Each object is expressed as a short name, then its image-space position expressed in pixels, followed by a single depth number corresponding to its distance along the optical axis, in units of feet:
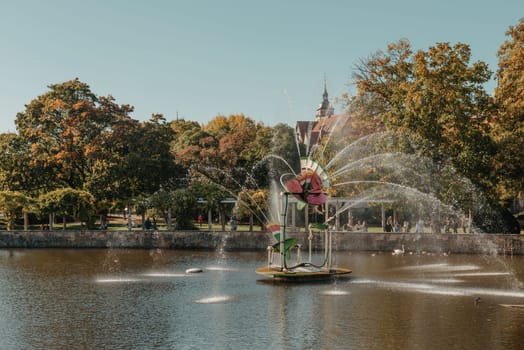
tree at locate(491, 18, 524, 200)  165.89
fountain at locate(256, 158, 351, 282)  114.32
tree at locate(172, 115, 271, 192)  255.09
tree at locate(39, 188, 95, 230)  197.06
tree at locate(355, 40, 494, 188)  167.84
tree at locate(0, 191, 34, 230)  199.72
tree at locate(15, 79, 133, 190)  212.02
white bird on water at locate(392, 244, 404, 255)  166.71
